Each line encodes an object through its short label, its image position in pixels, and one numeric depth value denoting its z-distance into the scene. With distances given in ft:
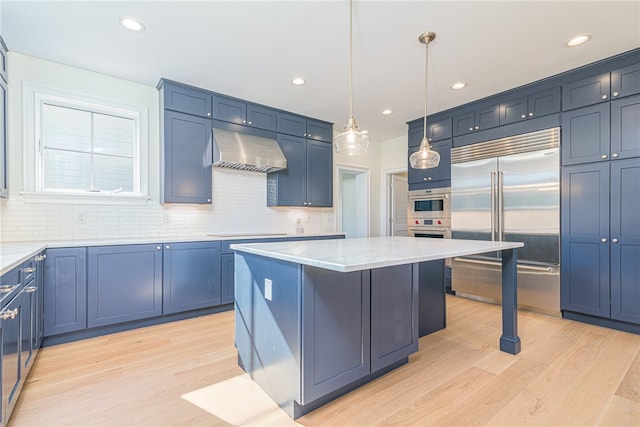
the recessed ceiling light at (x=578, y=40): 8.41
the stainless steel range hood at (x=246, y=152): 12.00
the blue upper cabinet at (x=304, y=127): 14.42
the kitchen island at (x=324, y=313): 5.29
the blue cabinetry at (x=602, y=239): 9.25
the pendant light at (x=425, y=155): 8.48
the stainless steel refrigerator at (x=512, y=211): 10.87
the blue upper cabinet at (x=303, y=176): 14.39
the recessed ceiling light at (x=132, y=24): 7.71
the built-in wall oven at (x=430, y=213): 14.11
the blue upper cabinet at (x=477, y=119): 12.55
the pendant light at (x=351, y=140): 7.04
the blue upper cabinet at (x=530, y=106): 10.91
